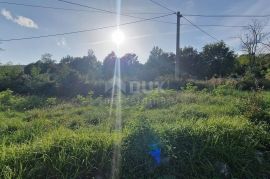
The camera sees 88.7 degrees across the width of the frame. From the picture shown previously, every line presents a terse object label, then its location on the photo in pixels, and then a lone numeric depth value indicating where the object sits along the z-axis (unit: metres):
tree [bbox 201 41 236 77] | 19.18
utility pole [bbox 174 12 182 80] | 9.78
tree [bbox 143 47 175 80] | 19.27
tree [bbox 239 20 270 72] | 20.34
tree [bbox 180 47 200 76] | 19.51
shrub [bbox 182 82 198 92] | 6.78
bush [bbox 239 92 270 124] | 3.12
